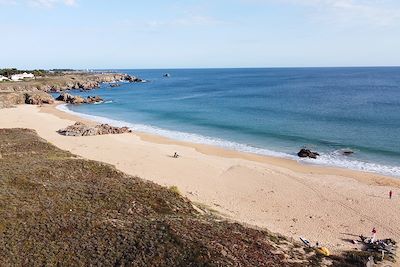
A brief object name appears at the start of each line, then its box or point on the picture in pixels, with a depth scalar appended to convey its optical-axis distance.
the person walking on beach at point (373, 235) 21.64
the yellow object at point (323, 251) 18.75
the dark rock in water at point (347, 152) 42.44
